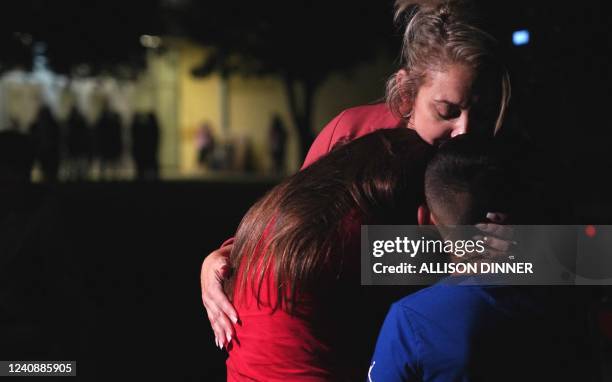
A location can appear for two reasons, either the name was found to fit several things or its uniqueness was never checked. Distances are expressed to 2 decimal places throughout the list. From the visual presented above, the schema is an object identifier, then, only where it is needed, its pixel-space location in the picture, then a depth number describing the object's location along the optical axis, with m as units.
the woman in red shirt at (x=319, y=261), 1.83
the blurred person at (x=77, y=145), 19.52
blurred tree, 17.33
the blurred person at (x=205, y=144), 28.34
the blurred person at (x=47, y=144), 17.47
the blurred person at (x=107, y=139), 19.91
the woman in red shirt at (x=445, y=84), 2.34
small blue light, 5.40
